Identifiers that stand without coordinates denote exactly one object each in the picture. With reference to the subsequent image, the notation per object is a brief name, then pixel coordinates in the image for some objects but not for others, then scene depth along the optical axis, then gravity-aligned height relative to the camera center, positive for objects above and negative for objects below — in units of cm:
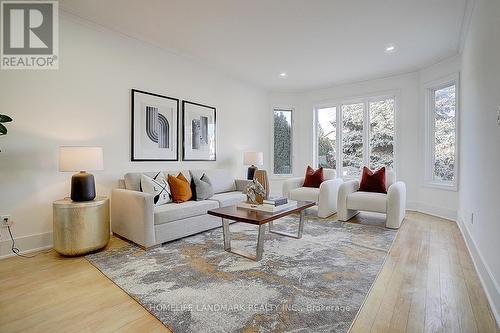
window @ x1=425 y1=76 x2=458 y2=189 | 425 +56
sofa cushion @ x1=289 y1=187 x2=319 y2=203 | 435 -51
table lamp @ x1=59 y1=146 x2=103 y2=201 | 257 -1
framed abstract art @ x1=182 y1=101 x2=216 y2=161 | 421 +57
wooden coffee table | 246 -52
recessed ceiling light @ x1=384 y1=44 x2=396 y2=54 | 374 +176
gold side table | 253 -63
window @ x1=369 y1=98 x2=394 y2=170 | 521 +67
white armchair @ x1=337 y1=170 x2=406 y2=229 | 364 -55
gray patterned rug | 160 -96
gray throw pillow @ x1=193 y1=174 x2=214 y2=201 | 354 -35
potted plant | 221 +38
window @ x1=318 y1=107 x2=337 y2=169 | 592 +65
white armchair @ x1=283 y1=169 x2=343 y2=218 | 424 -48
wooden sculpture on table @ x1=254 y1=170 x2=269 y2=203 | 321 -17
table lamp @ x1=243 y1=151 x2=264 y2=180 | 499 +9
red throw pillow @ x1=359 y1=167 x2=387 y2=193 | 414 -27
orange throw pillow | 336 -33
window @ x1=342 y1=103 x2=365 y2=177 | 556 +59
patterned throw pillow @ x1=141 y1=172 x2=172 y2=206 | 310 -30
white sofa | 275 -61
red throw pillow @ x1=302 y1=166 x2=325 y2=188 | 470 -25
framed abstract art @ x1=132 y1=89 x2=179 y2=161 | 356 +56
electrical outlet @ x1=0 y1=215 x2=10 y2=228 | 257 -58
